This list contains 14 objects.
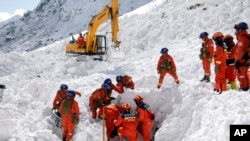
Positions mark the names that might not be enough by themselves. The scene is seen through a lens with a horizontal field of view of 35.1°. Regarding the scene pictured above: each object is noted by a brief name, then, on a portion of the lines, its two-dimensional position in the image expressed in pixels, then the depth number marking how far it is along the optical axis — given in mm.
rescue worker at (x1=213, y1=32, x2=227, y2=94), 9523
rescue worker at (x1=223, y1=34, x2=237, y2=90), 9820
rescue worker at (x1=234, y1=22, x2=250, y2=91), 8664
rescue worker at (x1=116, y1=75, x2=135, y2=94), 11836
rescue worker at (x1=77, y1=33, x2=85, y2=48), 22891
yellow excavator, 21219
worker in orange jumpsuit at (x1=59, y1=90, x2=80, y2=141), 9973
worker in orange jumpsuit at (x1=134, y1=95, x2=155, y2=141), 9718
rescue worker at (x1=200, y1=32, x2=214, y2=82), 11734
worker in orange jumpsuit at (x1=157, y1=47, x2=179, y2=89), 11602
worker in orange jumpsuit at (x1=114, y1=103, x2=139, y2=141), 9500
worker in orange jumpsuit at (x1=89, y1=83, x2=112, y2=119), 10938
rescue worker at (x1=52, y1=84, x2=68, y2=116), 11035
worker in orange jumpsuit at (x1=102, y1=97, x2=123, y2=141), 10438
